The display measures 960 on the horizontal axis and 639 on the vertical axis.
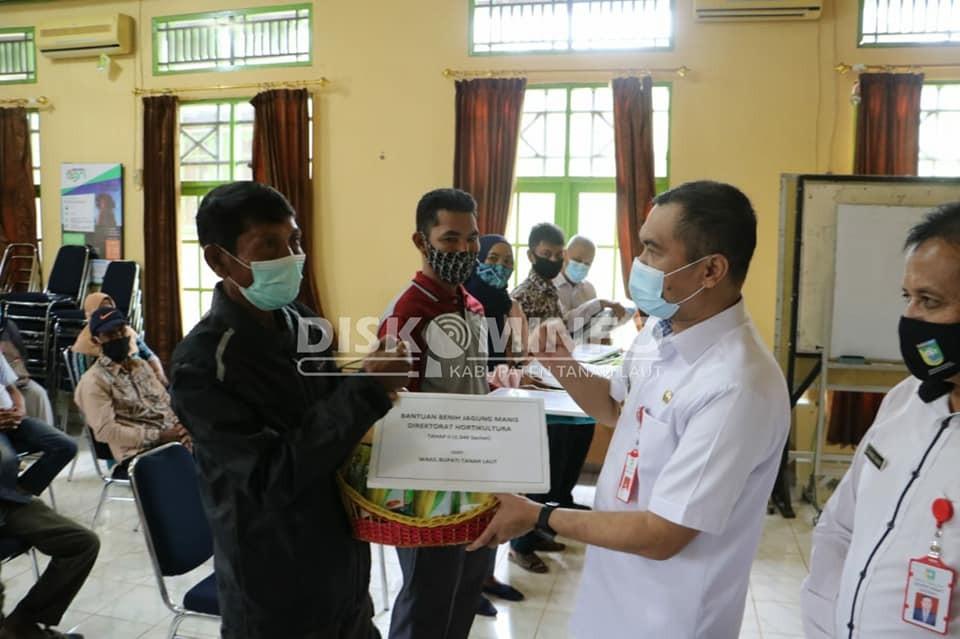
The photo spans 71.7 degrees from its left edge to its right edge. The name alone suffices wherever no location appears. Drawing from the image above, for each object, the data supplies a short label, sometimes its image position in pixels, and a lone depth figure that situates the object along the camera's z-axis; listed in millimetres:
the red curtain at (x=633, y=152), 5297
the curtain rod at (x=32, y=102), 6676
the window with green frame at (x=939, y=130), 5078
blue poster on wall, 6547
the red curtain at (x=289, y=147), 5918
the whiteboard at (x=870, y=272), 3928
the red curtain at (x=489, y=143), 5535
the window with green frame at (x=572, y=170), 5617
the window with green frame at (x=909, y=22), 4984
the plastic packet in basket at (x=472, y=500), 1246
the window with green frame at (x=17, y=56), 6750
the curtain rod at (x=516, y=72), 5270
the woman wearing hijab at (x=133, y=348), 3829
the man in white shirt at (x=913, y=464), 1066
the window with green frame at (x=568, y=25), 5371
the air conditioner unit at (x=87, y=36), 6242
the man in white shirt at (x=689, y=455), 1081
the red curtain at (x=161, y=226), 6316
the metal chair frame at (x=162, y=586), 1931
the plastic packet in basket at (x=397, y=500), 1234
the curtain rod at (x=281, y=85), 5926
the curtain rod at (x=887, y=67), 4957
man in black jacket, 1138
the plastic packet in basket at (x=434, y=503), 1239
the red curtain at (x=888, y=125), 4930
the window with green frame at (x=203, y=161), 6309
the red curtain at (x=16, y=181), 6672
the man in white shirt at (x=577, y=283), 4430
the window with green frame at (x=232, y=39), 6027
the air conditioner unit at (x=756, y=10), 4943
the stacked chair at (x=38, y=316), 5781
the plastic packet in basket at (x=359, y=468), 1282
